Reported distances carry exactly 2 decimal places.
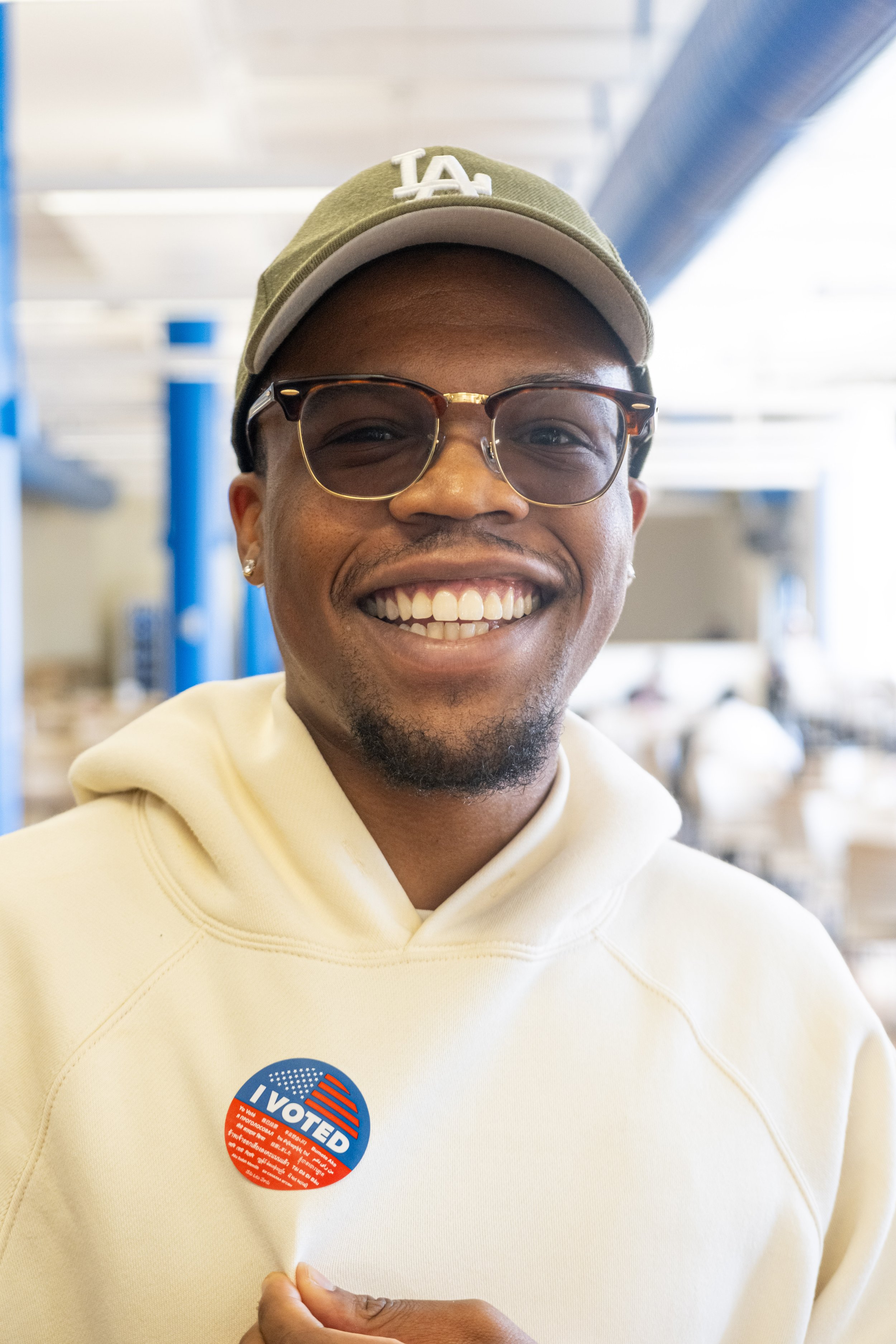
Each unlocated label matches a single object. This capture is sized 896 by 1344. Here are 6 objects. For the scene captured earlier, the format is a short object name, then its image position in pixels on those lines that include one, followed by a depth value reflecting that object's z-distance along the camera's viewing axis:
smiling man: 1.09
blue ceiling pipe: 2.97
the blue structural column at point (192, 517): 9.97
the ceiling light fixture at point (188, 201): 5.11
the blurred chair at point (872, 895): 4.78
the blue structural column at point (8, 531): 4.04
